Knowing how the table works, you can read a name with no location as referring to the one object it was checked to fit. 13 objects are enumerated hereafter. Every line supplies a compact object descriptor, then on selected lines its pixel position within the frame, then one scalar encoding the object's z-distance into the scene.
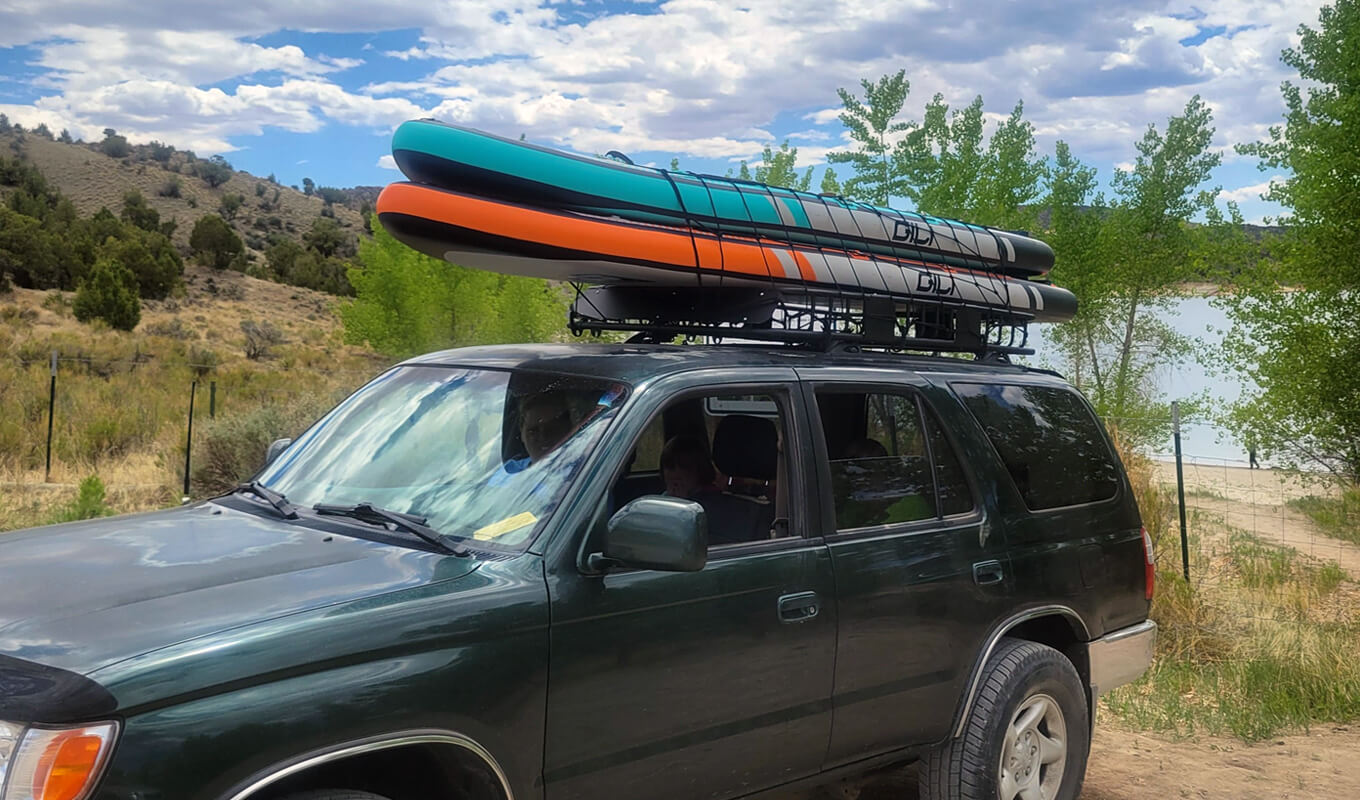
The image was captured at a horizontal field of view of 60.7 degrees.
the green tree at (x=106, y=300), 35.53
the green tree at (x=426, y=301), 17.67
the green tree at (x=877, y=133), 26.59
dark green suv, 2.49
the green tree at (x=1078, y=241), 36.03
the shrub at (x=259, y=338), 36.03
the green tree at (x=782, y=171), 22.95
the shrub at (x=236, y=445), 13.66
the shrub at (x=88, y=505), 10.30
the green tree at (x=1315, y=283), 18.83
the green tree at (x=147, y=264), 41.34
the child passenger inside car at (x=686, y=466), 4.23
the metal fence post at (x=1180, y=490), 9.62
